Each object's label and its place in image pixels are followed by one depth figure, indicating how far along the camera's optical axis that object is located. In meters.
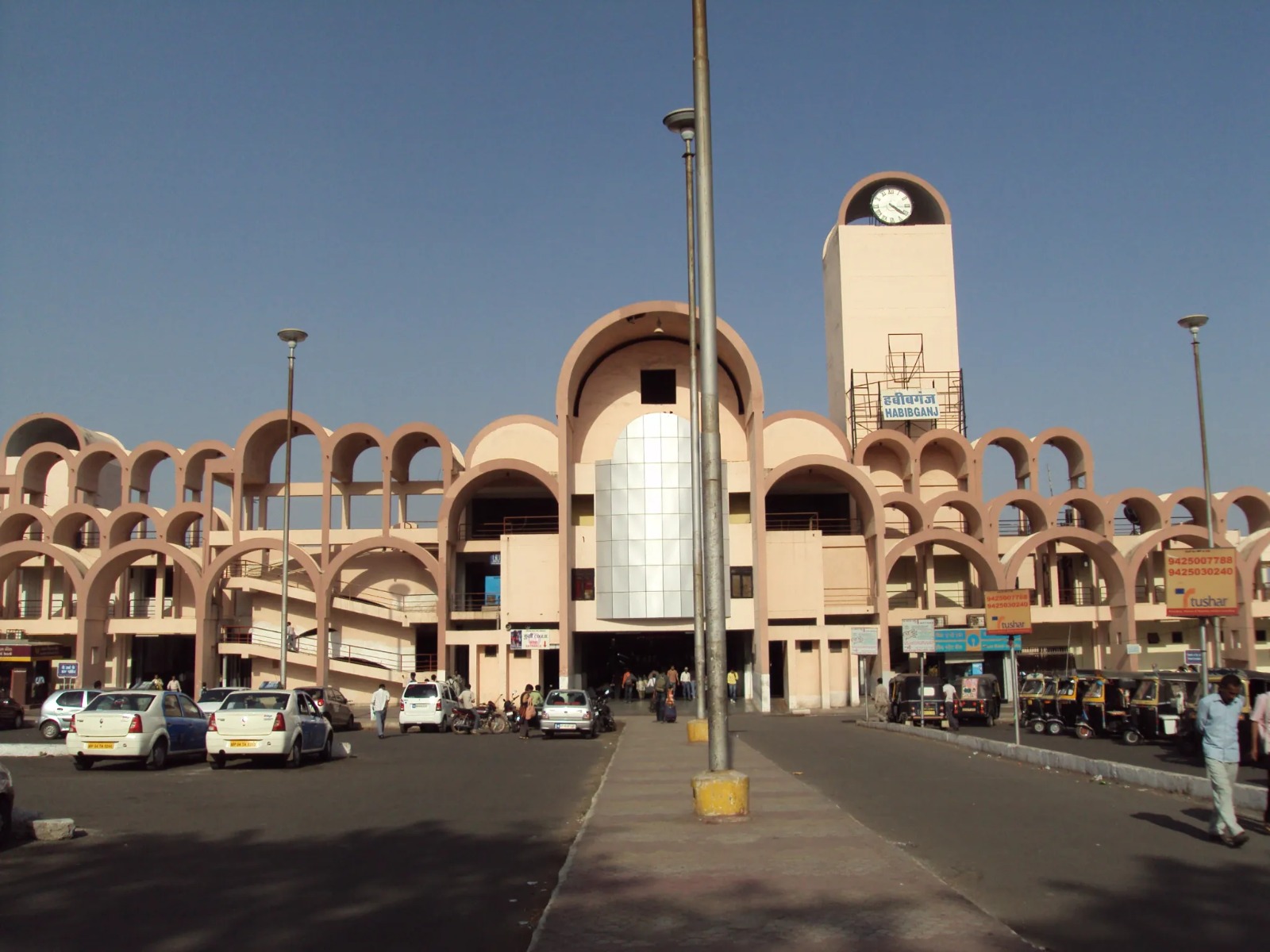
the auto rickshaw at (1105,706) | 26.88
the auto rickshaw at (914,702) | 32.16
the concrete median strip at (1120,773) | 12.95
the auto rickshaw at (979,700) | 32.31
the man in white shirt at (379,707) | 29.94
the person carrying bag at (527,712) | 31.28
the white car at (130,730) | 19.14
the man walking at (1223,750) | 10.53
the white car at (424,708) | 33.03
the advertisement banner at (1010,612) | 22.50
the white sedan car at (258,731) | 20.00
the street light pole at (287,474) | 31.09
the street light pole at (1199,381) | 26.98
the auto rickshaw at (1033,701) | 29.53
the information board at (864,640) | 33.47
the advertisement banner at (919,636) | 31.88
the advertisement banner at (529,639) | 43.34
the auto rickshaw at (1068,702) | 28.47
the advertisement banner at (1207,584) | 18.19
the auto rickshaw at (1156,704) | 24.61
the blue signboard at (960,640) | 32.00
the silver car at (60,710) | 28.77
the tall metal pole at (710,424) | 12.05
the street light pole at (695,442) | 23.06
